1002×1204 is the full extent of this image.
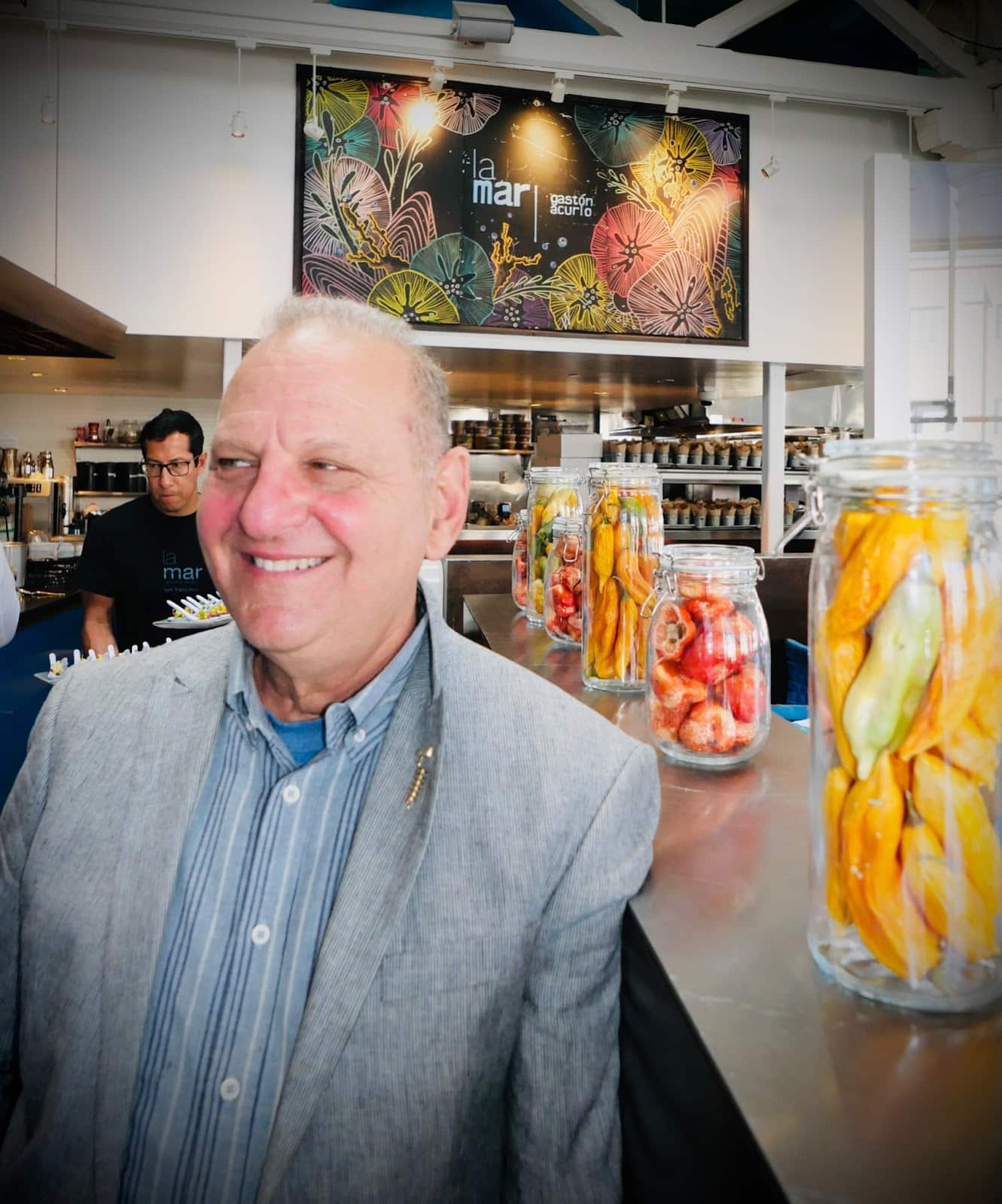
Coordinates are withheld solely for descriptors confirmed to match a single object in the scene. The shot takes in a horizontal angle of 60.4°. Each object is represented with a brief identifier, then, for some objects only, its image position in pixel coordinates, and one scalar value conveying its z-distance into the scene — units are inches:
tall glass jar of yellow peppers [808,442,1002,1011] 22.7
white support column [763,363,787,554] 220.4
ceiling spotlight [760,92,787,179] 201.8
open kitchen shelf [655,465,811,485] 242.7
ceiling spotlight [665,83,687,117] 193.8
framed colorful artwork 190.1
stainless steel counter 18.0
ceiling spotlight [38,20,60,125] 167.0
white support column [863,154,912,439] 134.4
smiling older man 31.0
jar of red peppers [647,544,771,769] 43.1
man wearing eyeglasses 137.2
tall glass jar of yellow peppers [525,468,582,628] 81.4
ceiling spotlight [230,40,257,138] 175.6
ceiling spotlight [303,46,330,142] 182.1
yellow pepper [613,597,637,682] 56.6
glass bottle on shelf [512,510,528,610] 92.1
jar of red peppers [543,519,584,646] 71.6
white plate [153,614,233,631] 115.5
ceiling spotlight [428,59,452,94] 182.2
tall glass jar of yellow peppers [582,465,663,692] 56.6
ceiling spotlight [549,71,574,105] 188.2
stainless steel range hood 136.9
